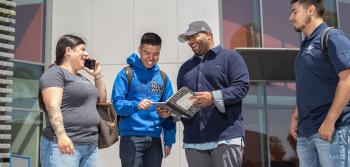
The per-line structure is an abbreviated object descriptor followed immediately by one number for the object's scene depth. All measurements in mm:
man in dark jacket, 4371
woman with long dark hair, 4035
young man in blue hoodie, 4707
